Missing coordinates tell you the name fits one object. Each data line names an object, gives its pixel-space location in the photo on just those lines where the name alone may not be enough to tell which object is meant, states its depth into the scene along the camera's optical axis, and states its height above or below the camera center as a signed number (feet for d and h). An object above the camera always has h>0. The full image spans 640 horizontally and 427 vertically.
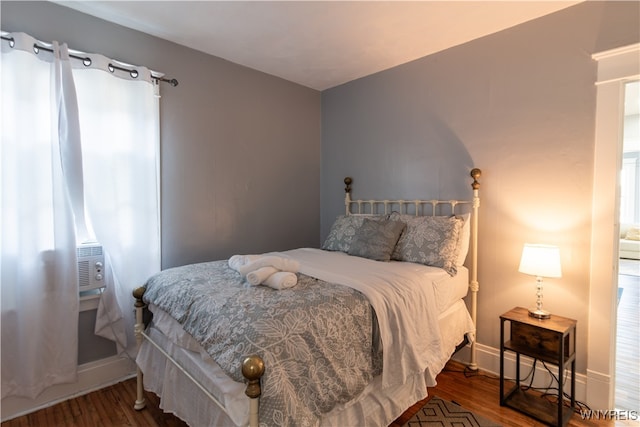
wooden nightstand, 6.21 -2.96
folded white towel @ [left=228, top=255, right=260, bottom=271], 6.75 -1.23
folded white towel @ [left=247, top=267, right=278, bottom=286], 5.69 -1.29
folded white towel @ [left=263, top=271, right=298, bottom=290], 5.54 -1.35
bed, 4.18 -2.02
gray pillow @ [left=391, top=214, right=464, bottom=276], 7.79 -0.94
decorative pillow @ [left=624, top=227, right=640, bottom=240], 20.41 -1.73
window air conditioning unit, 7.22 -1.45
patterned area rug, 6.23 -4.29
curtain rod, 6.28 +3.25
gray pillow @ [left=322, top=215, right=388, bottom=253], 9.50 -0.82
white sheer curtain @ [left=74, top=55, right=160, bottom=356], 7.29 +0.59
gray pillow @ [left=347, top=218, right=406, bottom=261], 8.41 -0.93
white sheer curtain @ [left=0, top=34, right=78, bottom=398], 6.33 -0.52
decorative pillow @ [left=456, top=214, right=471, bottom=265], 8.04 -0.84
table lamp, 6.44 -1.17
